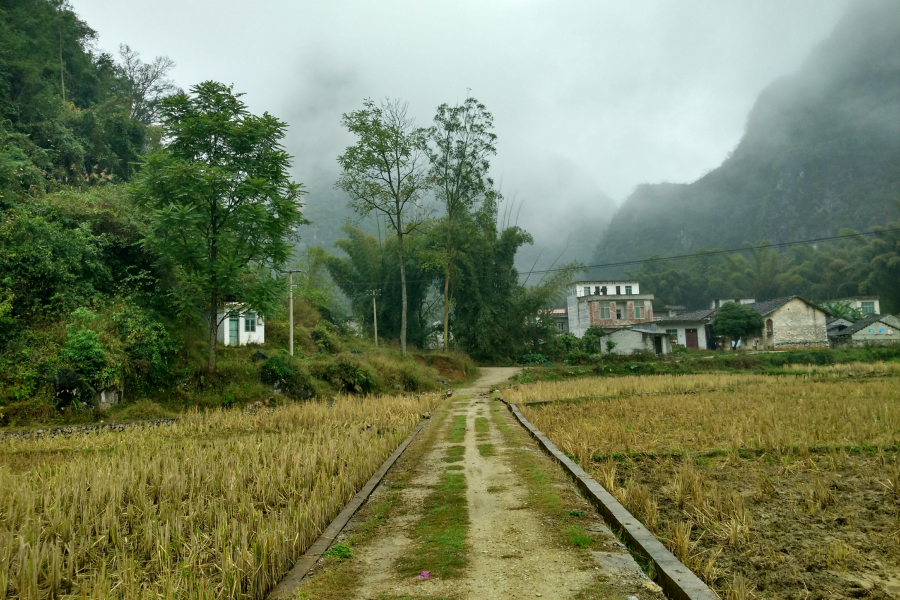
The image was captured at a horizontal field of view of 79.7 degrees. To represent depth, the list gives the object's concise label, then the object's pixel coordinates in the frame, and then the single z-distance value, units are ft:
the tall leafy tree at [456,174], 124.77
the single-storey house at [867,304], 190.39
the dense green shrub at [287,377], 61.82
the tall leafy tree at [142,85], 140.26
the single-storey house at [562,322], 220.02
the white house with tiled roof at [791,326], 152.76
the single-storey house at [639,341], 147.84
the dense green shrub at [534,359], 136.26
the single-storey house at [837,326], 162.91
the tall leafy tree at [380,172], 101.50
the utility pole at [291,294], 85.83
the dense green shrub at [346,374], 70.69
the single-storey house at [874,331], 147.95
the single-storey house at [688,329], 165.78
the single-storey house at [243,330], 106.63
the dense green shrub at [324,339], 102.81
